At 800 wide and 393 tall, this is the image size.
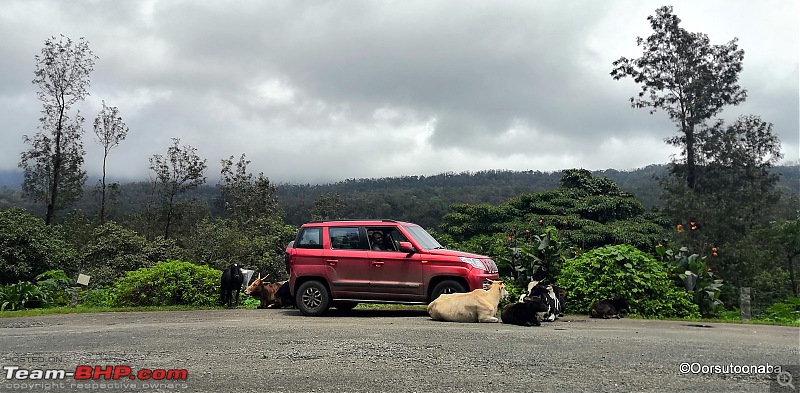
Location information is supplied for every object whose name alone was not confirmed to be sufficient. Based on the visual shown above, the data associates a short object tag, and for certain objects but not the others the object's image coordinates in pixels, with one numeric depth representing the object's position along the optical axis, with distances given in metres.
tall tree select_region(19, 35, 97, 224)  31.02
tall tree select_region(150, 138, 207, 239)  38.00
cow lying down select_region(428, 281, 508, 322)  9.59
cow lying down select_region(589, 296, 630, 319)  11.38
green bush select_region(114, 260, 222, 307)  13.86
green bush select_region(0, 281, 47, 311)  14.59
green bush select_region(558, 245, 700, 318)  11.96
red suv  10.44
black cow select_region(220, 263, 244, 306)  13.47
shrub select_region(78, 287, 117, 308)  14.91
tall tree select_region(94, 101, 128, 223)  35.69
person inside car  10.95
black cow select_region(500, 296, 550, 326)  9.38
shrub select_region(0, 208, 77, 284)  19.06
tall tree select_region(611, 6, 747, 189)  32.97
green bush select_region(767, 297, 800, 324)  12.10
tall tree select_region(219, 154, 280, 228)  36.84
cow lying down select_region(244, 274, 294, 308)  13.09
